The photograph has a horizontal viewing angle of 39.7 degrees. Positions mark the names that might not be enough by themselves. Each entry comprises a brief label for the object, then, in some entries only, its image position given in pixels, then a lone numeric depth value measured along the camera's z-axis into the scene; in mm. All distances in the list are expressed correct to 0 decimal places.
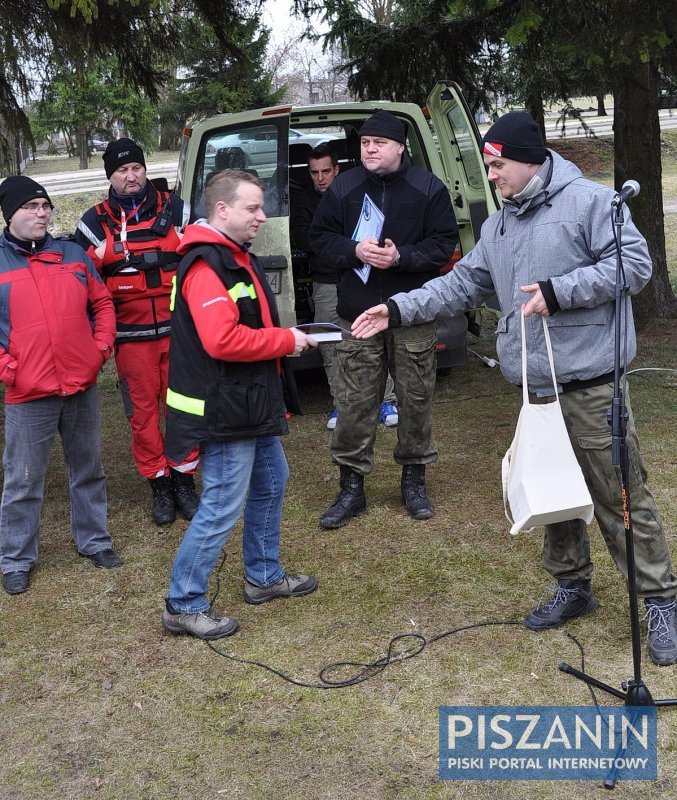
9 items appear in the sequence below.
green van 6449
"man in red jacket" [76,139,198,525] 4816
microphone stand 3092
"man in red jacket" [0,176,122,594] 4285
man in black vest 3578
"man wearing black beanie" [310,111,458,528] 4672
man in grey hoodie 3281
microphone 3012
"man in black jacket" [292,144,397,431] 6164
